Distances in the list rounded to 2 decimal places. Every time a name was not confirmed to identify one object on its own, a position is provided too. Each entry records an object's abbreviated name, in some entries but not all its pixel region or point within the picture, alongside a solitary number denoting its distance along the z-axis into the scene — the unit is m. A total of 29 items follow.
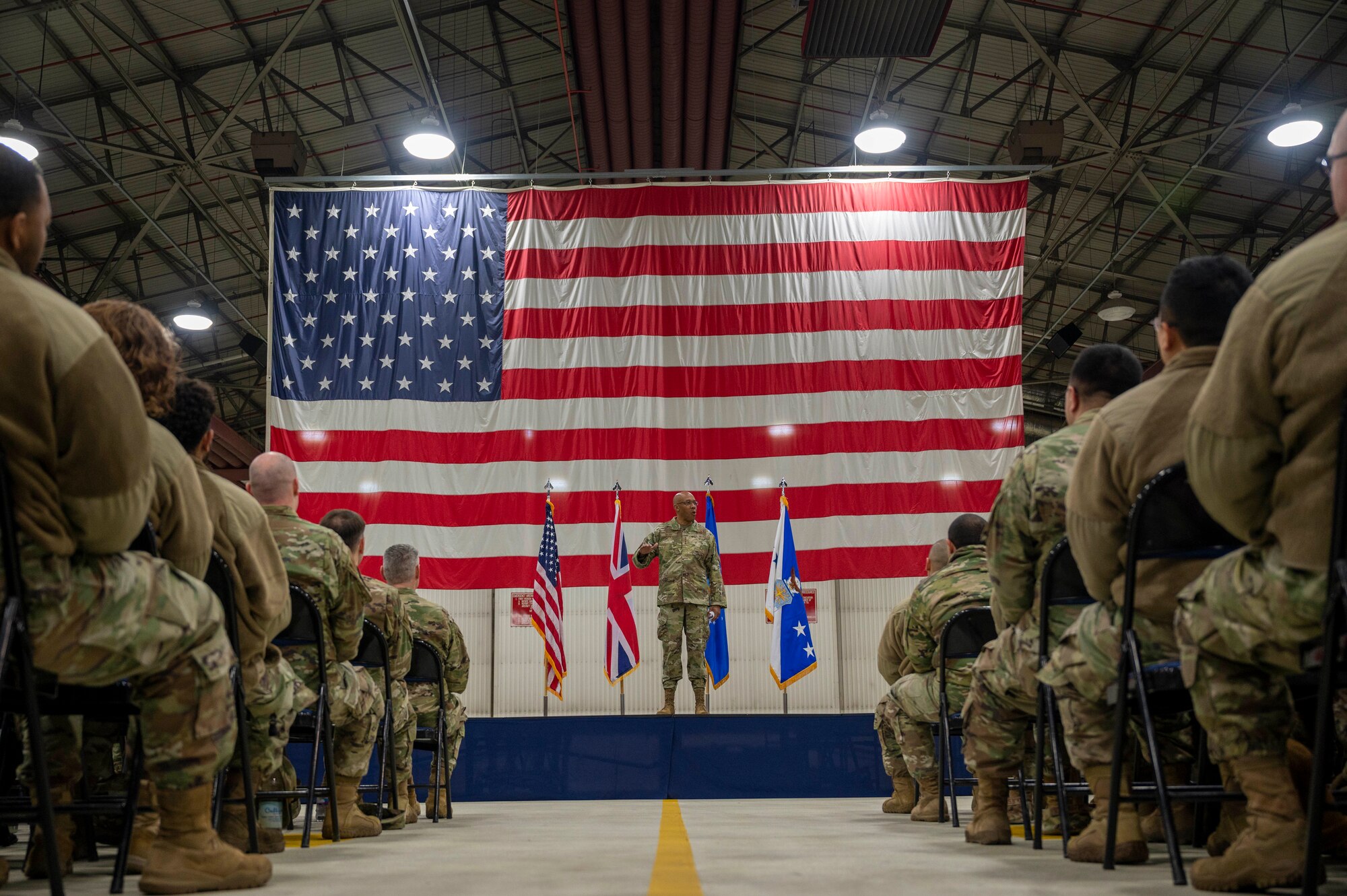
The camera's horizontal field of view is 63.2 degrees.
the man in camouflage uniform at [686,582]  8.54
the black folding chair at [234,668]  2.30
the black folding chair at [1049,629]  2.54
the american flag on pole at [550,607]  7.95
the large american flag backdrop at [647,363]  8.81
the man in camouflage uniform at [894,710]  4.62
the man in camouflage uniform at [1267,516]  1.54
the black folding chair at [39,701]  1.54
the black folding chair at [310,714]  2.98
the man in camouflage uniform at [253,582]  2.47
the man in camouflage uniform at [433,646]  4.88
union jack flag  8.28
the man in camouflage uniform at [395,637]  4.07
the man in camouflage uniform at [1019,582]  2.71
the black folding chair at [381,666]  3.87
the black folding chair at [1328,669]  1.45
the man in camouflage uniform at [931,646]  4.15
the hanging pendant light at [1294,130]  8.98
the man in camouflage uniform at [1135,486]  2.14
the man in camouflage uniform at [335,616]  3.33
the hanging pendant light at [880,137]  9.37
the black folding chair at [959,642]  3.88
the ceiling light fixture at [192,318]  13.46
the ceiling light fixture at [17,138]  8.59
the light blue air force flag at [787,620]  7.65
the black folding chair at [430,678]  4.78
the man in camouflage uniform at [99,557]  1.61
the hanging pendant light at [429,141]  9.02
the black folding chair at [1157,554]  2.00
